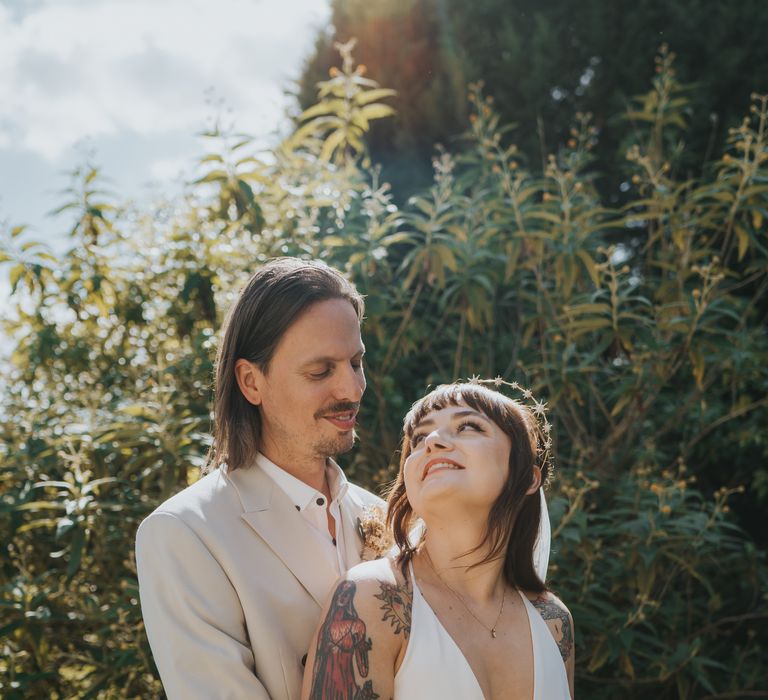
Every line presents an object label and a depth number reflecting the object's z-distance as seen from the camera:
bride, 2.18
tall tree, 6.78
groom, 2.27
